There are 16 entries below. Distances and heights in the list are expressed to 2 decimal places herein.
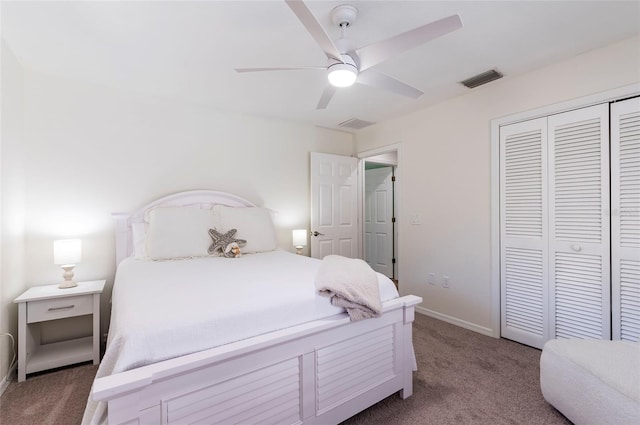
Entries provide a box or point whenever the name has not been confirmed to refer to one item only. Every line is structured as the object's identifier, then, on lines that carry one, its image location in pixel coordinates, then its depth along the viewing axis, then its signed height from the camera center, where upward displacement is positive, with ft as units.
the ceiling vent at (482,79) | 8.32 +3.92
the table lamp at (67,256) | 7.55 -1.17
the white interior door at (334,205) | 12.82 +0.25
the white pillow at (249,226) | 9.39 -0.49
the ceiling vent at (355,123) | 12.73 +3.91
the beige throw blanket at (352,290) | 5.03 -1.39
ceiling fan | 4.52 +2.90
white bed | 3.53 -1.97
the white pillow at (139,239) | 8.42 -0.84
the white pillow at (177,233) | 8.09 -0.63
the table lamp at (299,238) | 11.62 -1.08
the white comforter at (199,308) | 3.61 -1.43
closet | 6.81 -0.37
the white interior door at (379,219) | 16.83 -0.49
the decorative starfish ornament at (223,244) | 8.61 -0.99
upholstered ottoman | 4.28 -2.73
